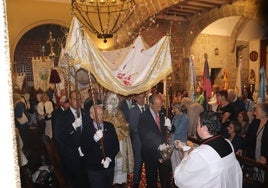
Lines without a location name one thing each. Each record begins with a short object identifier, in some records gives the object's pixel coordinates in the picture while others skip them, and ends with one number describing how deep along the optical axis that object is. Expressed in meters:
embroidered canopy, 3.87
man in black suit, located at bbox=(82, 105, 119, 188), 4.27
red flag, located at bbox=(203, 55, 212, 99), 6.67
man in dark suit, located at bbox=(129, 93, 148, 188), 5.83
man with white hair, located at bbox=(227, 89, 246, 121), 6.10
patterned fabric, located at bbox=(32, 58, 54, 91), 10.16
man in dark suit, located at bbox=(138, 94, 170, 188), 5.13
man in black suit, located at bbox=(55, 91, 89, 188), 4.80
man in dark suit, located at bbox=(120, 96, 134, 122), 6.19
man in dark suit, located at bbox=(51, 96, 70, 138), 5.35
